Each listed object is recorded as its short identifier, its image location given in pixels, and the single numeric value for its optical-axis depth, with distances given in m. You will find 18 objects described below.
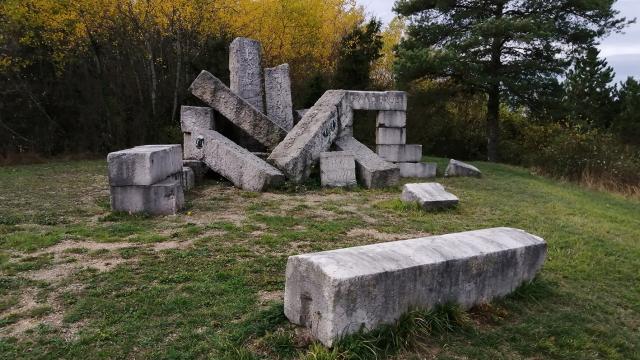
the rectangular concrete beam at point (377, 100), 10.99
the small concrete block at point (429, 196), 7.46
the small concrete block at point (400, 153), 12.01
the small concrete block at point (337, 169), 9.38
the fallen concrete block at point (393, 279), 3.18
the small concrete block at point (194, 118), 9.82
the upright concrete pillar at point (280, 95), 11.47
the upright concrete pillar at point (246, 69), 11.08
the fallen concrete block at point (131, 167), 6.61
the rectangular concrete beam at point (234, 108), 9.94
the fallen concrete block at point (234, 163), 8.58
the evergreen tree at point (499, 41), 15.87
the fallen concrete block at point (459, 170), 12.36
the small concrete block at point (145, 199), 6.70
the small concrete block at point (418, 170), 12.14
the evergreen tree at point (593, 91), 21.19
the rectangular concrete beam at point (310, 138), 9.07
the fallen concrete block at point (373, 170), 9.56
